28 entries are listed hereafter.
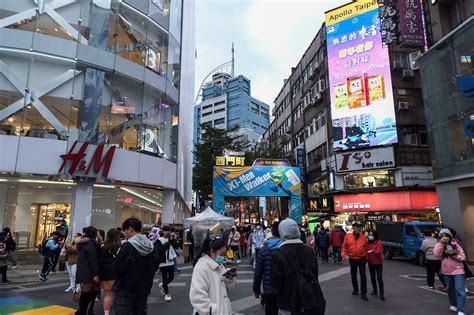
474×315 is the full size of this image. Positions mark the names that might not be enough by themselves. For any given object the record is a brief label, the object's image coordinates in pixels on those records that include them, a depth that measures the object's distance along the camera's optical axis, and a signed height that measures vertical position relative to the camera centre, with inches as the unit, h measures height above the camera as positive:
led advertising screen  1158.3 +481.6
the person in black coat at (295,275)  145.9 -23.6
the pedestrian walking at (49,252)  512.7 -44.8
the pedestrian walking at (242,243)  861.5 -55.2
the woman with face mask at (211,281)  143.9 -26.0
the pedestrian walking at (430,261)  407.6 -48.4
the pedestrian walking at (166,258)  346.1 -39.5
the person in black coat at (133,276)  184.4 -29.2
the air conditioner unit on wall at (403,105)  1141.8 +372.3
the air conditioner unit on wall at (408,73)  1156.3 +480.2
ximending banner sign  928.3 +97.9
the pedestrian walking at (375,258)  360.6 -39.0
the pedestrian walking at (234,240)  727.1 -40.5
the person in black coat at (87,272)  245.6 -35.4
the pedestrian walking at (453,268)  285.0 -39.9
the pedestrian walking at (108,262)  255.9 -30.2
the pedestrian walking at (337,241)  709.3 -41.8
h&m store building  684.1 +235.6
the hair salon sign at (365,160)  1143.0 +202.3
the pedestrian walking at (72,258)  400.5 -42.4
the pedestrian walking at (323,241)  718.1 -42.7
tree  1332.4 +265.2
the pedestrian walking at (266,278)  220.2 -36.2
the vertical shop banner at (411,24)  869.8 +488.0
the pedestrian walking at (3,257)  473.5 -47.9
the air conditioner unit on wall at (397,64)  1155.9 +516.4
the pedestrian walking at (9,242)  542.0 -32.6
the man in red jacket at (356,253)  356.2 -34.0
